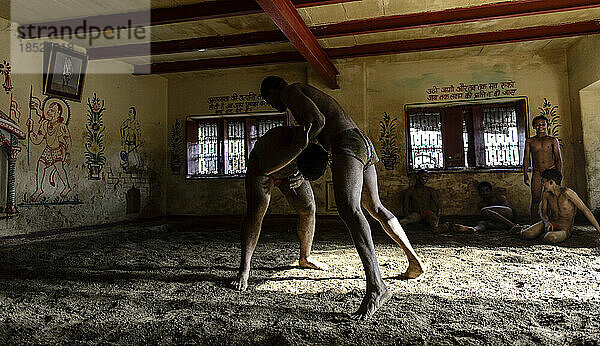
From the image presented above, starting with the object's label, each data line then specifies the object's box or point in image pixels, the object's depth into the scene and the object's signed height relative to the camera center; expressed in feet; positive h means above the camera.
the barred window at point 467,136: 23.06 +3.15
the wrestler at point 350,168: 6.45 +0.40
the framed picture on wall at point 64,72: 19.07 +6.66
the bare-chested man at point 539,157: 18.71 +1.37
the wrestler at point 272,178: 7.76 +0.28
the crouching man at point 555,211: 13.33 -1.04
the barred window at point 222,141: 26.73 +3.73
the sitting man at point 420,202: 20.39 -0.89
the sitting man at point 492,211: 17.87 -1.44
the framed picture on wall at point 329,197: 24.72 -0.53
